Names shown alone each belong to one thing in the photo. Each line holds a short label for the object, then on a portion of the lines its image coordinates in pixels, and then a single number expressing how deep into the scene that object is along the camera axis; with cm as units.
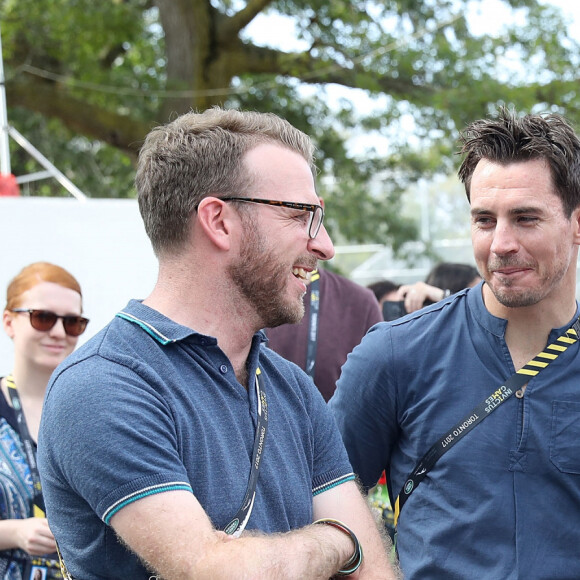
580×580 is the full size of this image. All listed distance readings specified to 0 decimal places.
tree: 1202
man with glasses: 178
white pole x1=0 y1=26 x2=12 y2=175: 755
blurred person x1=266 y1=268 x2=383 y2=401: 426
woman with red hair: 315
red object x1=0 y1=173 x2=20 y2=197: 634
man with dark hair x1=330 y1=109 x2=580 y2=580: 259
